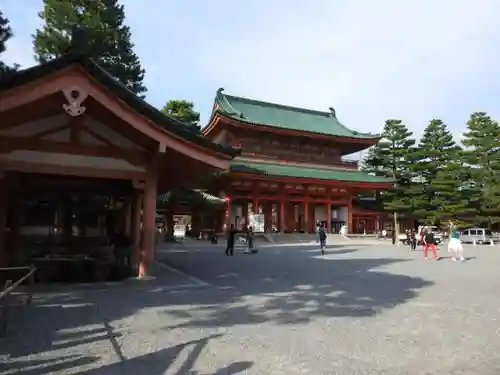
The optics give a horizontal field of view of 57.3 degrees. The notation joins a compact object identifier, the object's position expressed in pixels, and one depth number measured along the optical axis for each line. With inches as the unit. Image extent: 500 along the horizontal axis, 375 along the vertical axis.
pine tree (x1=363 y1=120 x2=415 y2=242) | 1779.3
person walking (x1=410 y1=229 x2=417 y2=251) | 1047.6
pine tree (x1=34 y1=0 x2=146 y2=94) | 1039.0
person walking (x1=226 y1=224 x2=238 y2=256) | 839.5
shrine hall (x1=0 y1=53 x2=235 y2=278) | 358.9
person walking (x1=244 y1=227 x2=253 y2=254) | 882.8
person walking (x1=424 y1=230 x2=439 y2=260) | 824.3
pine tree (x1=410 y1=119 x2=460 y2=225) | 1718.8
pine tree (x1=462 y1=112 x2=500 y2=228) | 1712.6
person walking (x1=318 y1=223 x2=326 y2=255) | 872.9
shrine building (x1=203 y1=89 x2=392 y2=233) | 1434.5
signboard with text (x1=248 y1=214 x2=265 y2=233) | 1318.9
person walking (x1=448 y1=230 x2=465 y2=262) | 770.8
